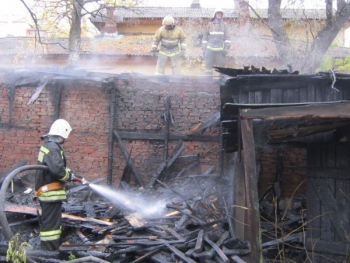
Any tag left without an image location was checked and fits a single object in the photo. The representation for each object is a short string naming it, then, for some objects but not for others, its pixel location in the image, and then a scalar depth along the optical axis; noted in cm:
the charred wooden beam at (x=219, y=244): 634
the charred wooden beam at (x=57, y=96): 1090
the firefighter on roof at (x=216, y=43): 1258
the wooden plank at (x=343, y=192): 744
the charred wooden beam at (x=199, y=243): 653
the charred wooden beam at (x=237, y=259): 637
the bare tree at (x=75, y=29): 1781
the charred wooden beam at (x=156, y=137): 1050
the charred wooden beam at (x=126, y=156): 1053
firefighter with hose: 680
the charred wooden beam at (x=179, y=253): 631
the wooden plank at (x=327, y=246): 739
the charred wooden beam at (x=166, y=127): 1054
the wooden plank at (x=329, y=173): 744
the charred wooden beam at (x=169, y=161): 1020
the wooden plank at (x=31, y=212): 791
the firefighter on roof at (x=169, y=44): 1220
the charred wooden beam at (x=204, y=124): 1032
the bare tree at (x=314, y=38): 1350
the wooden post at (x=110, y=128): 1067
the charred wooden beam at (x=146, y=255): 653
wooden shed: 668
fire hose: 602
